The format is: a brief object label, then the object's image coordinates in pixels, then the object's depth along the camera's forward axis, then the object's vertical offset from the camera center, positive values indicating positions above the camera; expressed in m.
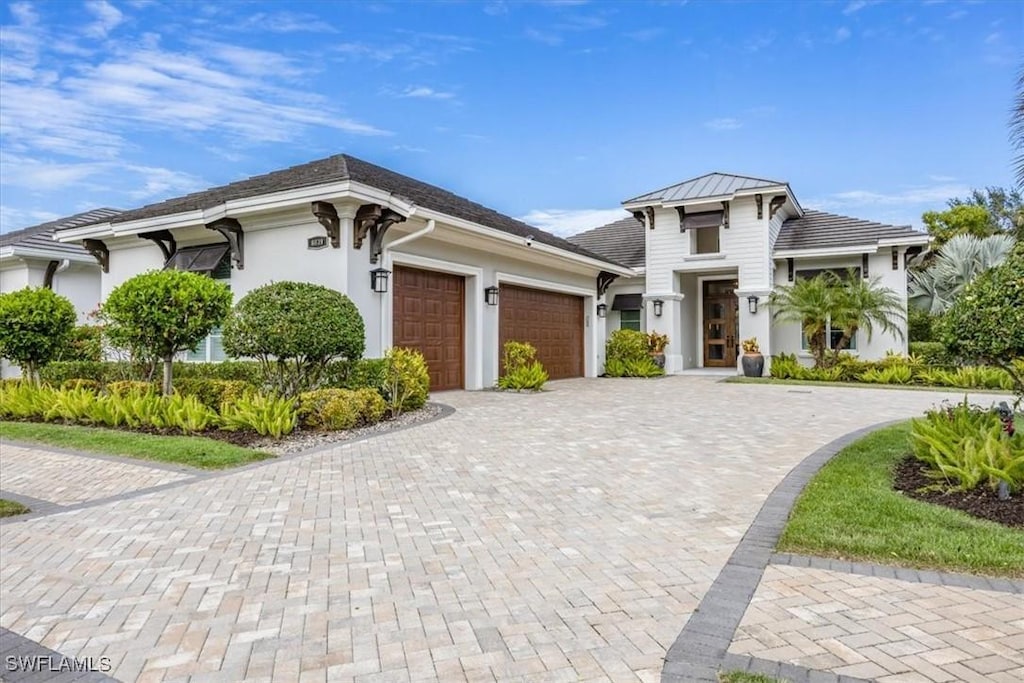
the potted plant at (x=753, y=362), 18.89 -0.64
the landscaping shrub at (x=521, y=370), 13.87 -0.64
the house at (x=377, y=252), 10.92 +1.93
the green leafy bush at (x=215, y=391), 9.96 -0.78
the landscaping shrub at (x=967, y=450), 4.94 -0.95
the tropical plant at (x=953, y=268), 20.16 +2.45
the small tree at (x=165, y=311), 9.30 +0.51
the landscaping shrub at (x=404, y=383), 10.10 -0.67
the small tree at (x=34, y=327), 11.11 +0.34
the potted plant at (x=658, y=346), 20.19 -0.14
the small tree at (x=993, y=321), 5.02 +0.17
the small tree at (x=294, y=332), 8.99 +0.18
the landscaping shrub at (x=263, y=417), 8.18 -1.00
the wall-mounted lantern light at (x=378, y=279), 11.25 +1.18
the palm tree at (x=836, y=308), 17.53 +0.96
